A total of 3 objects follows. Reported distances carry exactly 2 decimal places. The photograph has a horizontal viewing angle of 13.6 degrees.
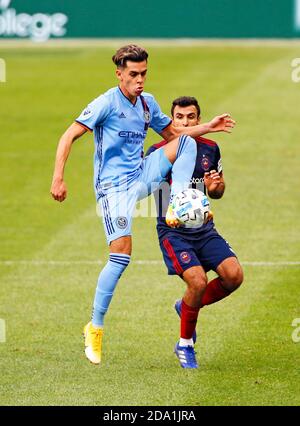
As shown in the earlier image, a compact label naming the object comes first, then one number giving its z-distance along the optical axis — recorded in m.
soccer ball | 10.91
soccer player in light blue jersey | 11.08
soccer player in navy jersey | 11.16
